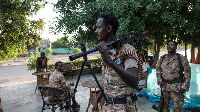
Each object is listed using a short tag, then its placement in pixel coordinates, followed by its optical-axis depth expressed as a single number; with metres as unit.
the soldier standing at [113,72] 1.64
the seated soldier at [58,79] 4.41
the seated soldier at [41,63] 7.63
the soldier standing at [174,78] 3.51
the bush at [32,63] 9.29
